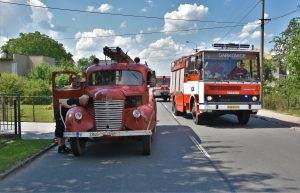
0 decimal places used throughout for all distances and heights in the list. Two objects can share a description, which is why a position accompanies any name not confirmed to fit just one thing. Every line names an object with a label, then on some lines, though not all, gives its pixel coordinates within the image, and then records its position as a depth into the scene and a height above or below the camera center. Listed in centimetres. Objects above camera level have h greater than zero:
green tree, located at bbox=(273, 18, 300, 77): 2544 +145
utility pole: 3948 +436
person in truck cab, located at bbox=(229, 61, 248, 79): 2161 +66
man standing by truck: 1465 -85
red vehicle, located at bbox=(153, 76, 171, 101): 5092 +2
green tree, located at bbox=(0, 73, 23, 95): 4348 +63
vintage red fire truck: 1335 -67
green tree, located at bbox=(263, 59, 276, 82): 5801 +213
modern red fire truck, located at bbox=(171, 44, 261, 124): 2141 +35
